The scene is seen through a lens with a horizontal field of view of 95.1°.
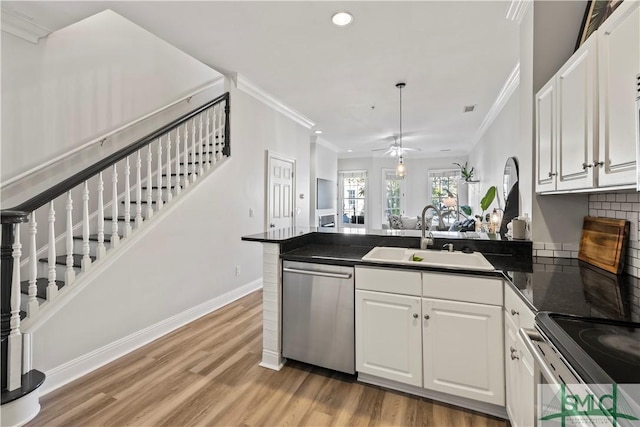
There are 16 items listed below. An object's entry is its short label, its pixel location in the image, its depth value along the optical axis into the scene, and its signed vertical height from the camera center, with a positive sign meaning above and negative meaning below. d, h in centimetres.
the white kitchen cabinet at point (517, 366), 125 -72
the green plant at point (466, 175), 659 +91
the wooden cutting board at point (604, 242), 158 -15
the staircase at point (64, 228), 176 -14
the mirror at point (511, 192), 291 +25
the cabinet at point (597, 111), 116 +50
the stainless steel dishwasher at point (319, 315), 208 -75
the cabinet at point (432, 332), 172 -74
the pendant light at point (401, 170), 473 +72
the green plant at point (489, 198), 391 +23
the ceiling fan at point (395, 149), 598 +168
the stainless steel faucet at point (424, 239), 231 -19
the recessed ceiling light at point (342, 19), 246 +168
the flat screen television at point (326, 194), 744 +54
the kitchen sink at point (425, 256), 206 -32
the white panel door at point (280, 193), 464 +34
